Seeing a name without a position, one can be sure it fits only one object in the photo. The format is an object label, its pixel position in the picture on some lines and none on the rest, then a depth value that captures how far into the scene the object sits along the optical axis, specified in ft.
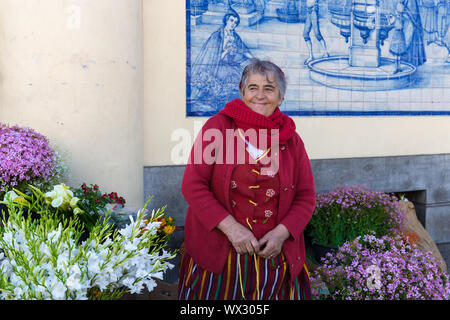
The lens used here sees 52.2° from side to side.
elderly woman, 6.99
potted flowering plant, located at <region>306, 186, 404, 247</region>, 13.00
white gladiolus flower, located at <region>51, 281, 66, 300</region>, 3.94
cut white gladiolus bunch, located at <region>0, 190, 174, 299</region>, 4.01
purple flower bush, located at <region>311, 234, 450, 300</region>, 8.42
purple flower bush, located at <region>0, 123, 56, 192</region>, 8.46
